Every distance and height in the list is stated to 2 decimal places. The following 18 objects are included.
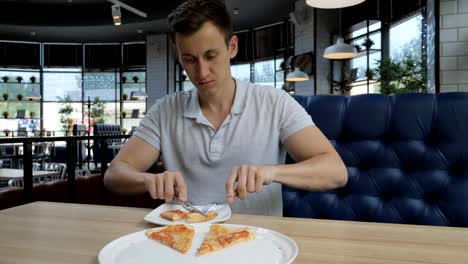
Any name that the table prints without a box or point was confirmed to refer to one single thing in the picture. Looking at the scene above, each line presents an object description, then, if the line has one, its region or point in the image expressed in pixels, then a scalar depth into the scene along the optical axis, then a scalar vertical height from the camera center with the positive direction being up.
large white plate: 0.70 -0.24
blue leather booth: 1.55 -0.15
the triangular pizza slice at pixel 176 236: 0.76 -0.23
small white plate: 0.98 -0.24
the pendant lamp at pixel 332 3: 2.32 +0.72
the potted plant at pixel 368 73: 5.84 +0.83
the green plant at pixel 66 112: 12.33 +0.37
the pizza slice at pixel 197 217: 0.97 -0.24
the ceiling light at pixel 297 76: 7.27 +0.87
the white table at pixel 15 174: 4.82 -0.65
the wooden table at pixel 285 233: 0.77 -0.26
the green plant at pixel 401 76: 4.68 +0.59
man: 1.31 -0.04
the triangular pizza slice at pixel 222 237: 0.74 -0.23
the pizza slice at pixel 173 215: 0.98 -0.23
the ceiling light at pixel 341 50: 5.66 +1.05
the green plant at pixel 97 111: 12.38 +0.38
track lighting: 5.82 +1.65
